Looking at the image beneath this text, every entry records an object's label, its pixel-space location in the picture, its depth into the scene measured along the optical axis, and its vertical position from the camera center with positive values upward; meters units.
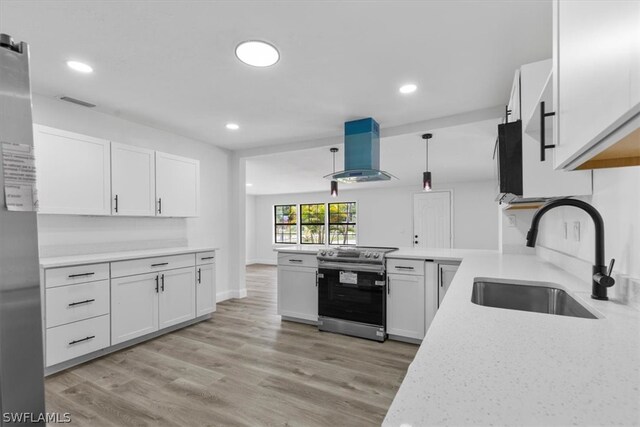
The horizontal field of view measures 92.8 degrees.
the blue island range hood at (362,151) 3.39 +0.65
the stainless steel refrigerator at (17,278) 0.66 -0.15
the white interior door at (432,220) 7.75 -0.29
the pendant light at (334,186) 4.65 +0.36
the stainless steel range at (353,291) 3.08 -0.87
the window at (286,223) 9.84 -0.44
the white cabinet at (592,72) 0.46 +0.26
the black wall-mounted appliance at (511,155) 1.72 +0.30
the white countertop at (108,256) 2.43 -0.42
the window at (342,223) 9.13 -0.42
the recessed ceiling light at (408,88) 2.63 +1.07
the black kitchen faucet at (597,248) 1.15 -0.16
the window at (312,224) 9.54 -0.46
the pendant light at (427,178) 3.83 +0.39
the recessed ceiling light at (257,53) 2.04 +1.10
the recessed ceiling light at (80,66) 2.25 +1.09
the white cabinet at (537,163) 1.58 +0.25
